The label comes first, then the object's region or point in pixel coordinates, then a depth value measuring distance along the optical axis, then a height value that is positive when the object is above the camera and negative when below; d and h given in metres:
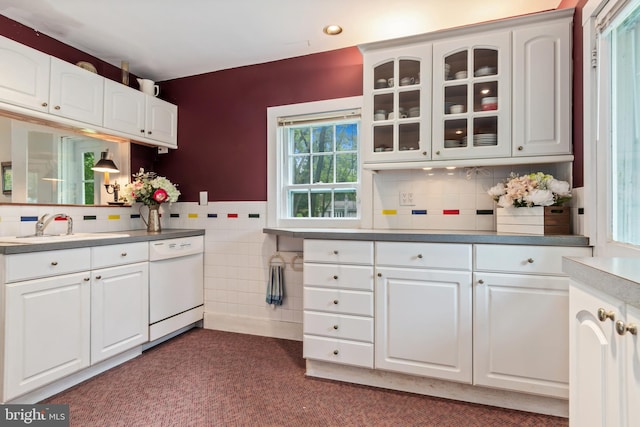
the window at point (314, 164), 2.92 +0.43
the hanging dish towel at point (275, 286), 2.95 -0.63
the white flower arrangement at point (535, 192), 1.97 +0.13
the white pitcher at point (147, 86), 3.19 +1.17
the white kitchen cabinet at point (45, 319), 1.81 -0.62
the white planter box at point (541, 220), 1.97 -0.04
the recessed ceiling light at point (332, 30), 2.53 +1.36
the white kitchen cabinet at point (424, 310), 1.96 -0.57
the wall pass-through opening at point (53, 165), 2.38 +0.36
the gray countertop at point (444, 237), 1.81 -0.14
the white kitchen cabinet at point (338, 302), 2.16 -0.57
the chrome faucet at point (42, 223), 2.35 -0.08
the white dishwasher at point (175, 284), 2.72 -0.61
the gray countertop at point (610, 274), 0.78 -0.16
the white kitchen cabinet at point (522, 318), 1.81 -0.57
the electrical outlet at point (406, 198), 2.66 +0.11
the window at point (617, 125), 1.42 +0.40
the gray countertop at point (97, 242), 1.82 -0.19
